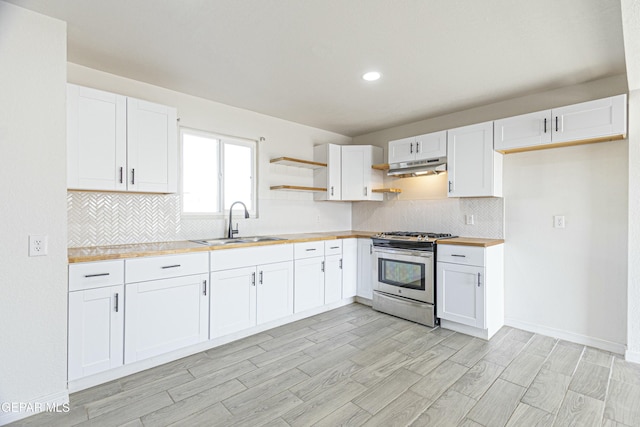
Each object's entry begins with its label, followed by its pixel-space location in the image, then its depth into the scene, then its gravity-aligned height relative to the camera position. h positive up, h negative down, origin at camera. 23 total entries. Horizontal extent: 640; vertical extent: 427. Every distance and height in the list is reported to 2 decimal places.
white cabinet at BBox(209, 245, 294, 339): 2.78 -0.72
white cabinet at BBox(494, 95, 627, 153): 2.53 +0.79
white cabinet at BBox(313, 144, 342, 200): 4.24 +0.58
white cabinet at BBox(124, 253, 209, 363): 2.31 -0.73
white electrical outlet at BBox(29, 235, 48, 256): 1.89 -0.19
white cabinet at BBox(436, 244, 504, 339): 3.02 -0.76
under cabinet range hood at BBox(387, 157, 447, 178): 3.60 +0.57
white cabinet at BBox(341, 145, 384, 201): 4.33 +0.58
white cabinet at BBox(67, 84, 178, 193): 2.29 +0.56
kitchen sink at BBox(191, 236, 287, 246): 2.99 -0.28
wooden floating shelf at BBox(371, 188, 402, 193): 4.25 +0.33
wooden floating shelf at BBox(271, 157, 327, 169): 3.88 +0.66
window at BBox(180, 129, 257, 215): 3.29 +0.47
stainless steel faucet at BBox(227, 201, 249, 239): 3.44 -0.14
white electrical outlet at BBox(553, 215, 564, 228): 3.00 -0.07
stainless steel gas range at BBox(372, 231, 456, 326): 3.34 -0.70
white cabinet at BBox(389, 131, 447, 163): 3.59 +0.81
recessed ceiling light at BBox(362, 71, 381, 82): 2.70 +1.22
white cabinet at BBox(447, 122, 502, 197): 3.22 +0.55
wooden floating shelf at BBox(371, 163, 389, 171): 4.19 +0.65
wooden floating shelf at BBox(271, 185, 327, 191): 3.90 +0.33
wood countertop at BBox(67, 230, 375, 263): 2.15 -0.29
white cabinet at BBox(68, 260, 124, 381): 2.07 -0.72
